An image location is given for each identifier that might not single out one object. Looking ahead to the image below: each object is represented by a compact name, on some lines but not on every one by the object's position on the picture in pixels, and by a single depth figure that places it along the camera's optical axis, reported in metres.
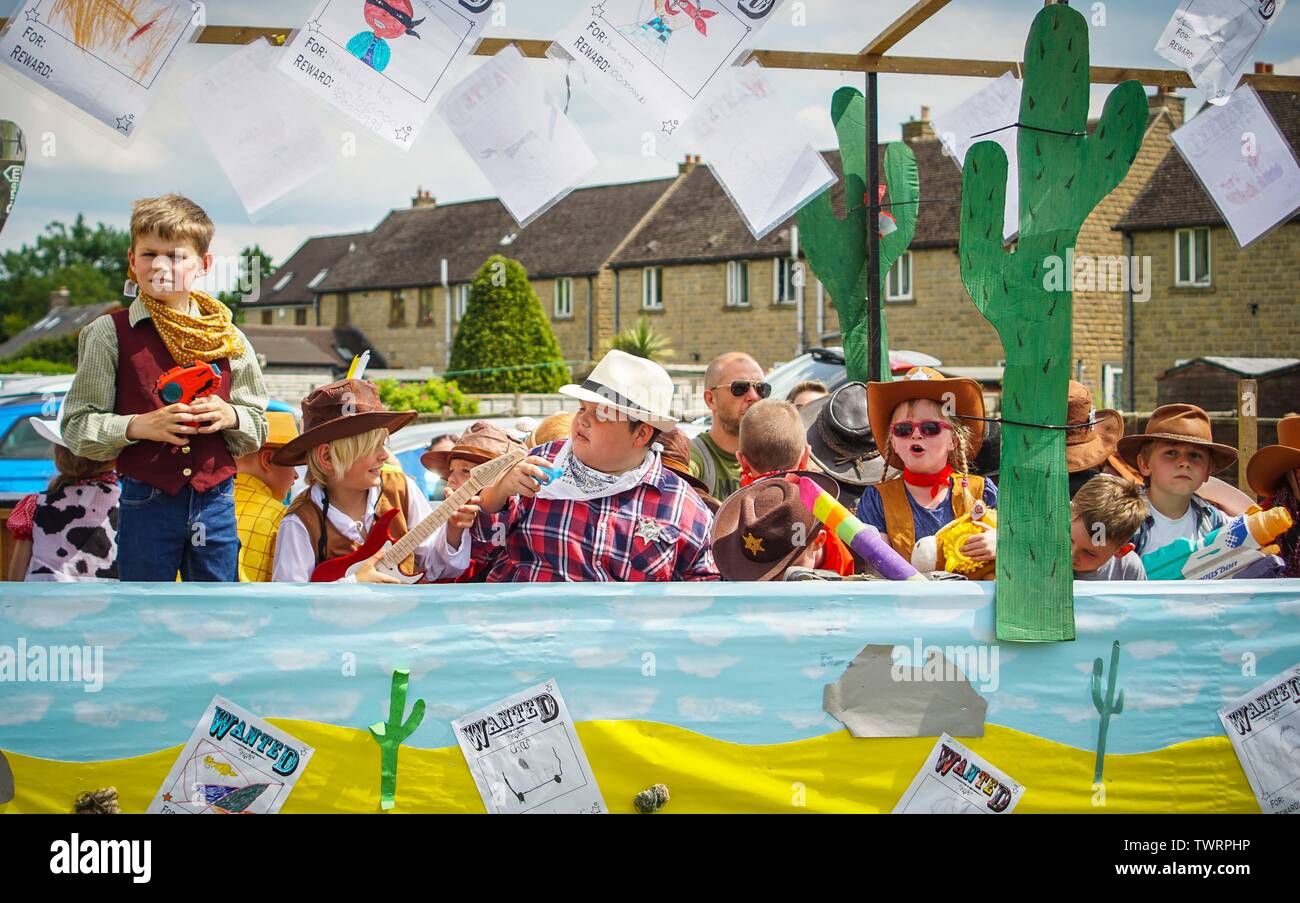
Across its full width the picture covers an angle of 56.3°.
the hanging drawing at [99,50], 3.36
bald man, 5.05
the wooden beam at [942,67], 4.55
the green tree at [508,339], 38.16
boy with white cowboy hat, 3.36
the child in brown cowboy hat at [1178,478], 4.53
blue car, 9.73
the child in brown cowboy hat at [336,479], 3.69
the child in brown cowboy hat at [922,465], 3.92
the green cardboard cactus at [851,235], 5.51
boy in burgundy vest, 3.29
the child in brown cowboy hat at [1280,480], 4.38
